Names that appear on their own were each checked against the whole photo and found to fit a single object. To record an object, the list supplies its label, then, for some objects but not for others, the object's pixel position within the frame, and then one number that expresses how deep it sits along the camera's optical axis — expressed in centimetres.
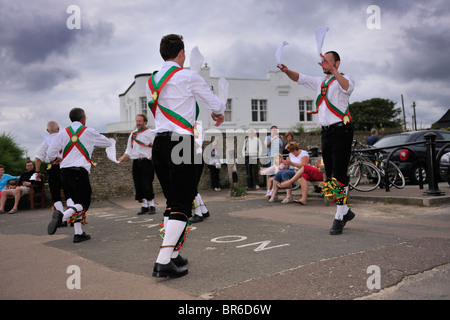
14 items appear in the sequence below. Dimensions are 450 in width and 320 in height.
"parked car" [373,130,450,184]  1116
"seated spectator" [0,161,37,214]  1145
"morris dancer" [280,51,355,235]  519
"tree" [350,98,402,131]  5553
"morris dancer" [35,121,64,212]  786
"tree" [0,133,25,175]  1404
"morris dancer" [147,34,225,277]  362
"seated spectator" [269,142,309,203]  879
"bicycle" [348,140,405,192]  970
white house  3272
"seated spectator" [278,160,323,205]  862
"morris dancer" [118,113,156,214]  869
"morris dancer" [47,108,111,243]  595
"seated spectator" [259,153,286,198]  974
